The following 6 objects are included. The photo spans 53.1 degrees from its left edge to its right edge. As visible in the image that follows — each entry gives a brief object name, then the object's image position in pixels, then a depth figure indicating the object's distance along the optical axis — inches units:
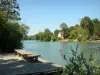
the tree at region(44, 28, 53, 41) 2341.9
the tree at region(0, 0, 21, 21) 508.9
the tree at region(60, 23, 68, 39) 2209.2
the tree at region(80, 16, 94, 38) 1691.5
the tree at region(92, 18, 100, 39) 1612.6
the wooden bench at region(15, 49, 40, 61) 251.9
